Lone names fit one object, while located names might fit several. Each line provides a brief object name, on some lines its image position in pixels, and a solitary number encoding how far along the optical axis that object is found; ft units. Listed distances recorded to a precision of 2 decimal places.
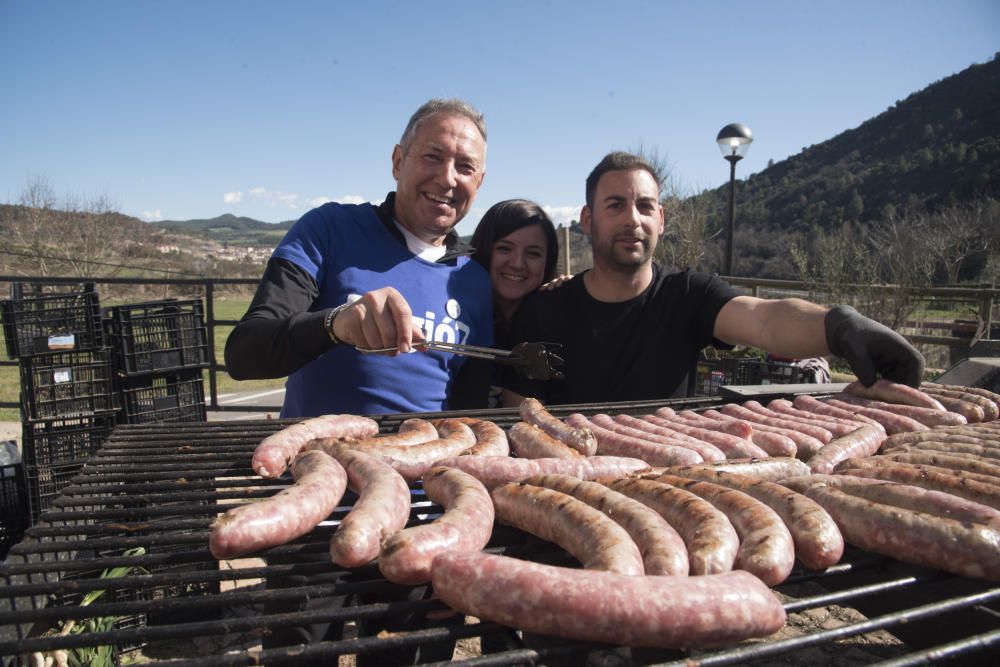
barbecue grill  3.95
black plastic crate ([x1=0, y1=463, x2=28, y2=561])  13.51
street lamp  39.34
